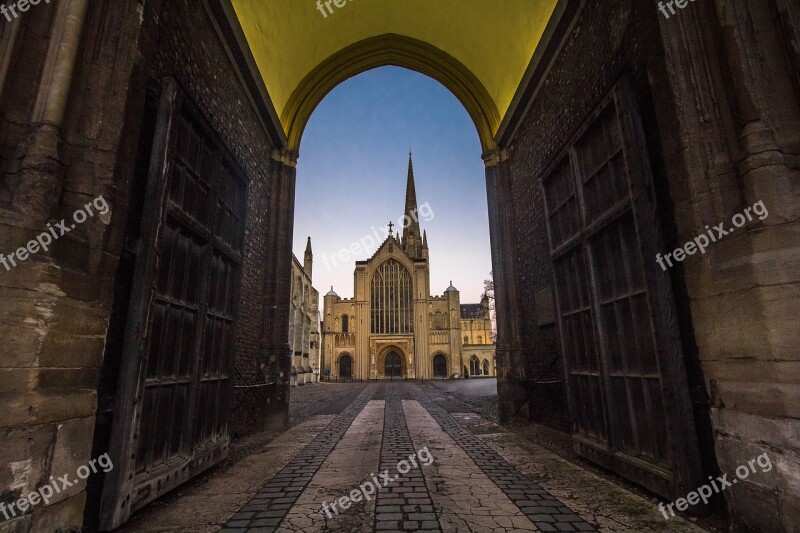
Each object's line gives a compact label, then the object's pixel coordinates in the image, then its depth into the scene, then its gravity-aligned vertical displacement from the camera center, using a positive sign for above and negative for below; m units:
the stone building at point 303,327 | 28.36 +2.43
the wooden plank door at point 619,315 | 3.37 +0.40
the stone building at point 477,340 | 55.00 +2.34
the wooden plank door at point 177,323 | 3.23 +0.39
